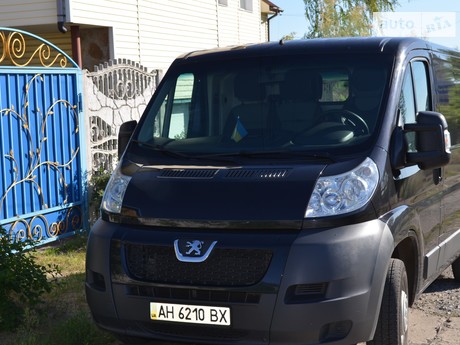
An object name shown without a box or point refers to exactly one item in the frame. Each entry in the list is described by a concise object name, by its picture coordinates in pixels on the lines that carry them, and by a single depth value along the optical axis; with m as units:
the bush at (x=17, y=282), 5.51
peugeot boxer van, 3.94
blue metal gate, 7.95
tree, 32.56
